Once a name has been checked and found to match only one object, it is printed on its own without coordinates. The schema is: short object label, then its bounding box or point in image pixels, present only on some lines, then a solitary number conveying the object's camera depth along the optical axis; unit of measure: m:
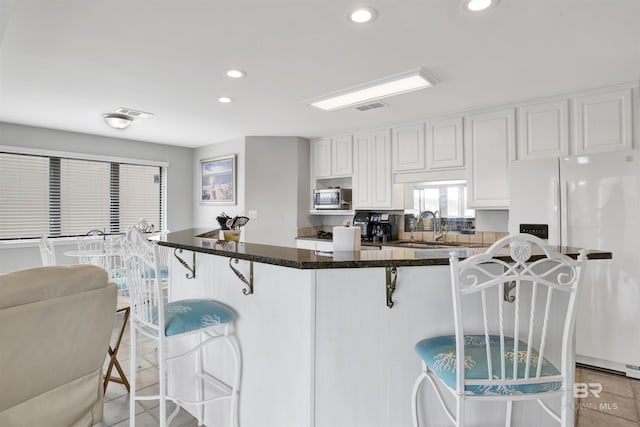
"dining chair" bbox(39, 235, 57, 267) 3.42
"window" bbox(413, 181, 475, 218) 4.05
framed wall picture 5.12
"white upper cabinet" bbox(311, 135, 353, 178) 4.65
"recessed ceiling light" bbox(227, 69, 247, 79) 2.60
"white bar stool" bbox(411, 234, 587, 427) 1.18
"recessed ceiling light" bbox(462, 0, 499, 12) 1.73
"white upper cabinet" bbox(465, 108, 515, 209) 3.38
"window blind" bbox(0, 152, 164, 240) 4.21
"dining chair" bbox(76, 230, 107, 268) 3.69
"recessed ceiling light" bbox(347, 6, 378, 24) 1.81
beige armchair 1.09
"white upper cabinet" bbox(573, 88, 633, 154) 2.81
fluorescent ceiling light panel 2.66
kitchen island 1.43
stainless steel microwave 4.69
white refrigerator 2.63
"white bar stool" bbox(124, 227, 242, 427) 1.68
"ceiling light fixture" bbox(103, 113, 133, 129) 3.66
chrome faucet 4.20
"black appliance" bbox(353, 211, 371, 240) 4.44
